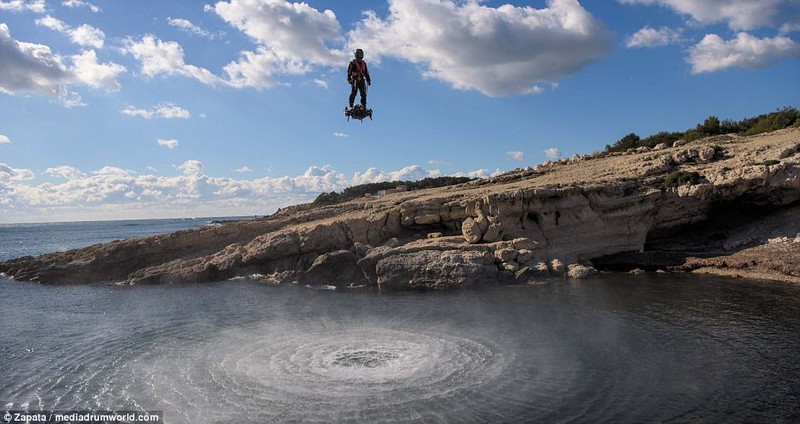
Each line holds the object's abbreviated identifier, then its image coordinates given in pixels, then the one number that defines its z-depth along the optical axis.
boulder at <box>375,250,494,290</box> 22.75
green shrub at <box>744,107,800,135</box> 37.62
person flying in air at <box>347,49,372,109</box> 14.16
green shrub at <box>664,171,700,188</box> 27.40
